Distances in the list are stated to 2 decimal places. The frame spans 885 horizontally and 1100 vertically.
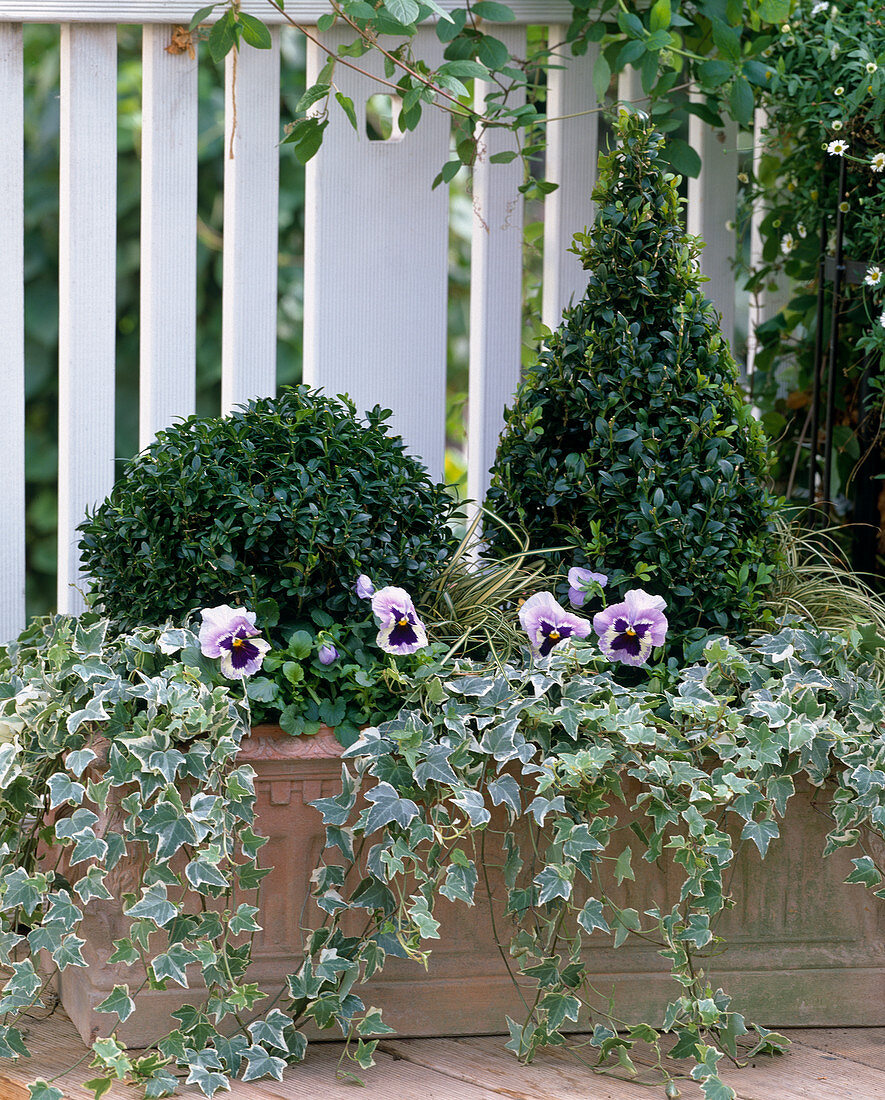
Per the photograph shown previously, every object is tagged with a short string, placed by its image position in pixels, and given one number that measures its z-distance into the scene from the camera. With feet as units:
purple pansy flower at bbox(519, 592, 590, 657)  10.36
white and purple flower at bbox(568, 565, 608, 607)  10.48
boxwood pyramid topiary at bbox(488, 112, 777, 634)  10.47
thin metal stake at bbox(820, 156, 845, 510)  11.33
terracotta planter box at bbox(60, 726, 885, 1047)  10.12
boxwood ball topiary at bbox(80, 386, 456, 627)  10.22
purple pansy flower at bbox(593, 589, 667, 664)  10.31
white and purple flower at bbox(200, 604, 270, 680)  10.07
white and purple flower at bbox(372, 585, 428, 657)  10.16
